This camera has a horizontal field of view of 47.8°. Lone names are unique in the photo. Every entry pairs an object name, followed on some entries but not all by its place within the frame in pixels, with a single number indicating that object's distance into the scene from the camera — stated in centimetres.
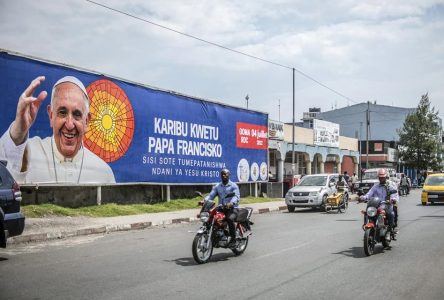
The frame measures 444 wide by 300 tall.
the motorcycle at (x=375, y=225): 995
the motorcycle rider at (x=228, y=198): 953
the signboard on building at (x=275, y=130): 3500
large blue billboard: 1627
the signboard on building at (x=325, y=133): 4350
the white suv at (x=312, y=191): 2242
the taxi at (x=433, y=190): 2611
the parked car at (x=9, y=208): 907
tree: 6400
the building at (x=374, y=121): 7641
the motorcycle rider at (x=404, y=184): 3903
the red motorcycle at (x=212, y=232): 894
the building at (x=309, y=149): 3641
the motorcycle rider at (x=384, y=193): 1073
